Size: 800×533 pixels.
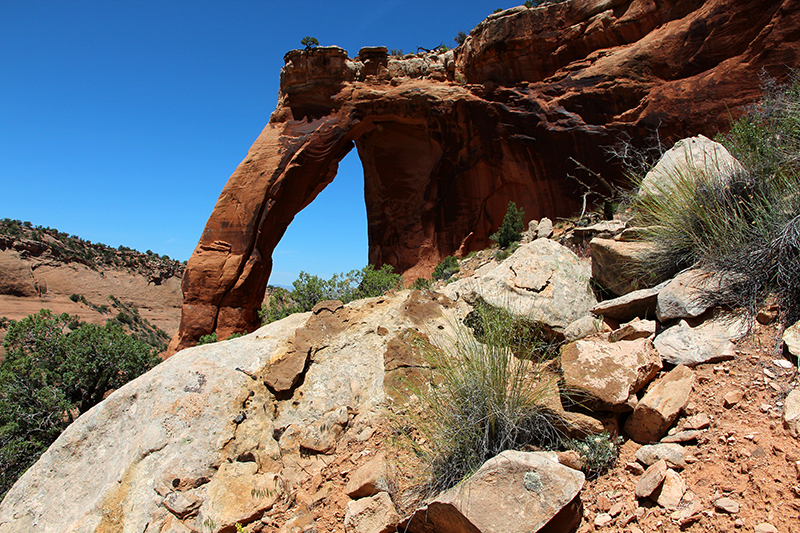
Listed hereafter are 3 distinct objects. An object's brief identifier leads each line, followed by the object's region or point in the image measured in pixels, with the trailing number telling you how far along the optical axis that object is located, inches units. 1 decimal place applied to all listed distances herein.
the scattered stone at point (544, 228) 456.8
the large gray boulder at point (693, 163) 155.7
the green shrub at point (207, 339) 401.9
